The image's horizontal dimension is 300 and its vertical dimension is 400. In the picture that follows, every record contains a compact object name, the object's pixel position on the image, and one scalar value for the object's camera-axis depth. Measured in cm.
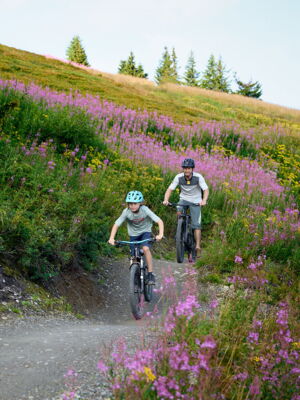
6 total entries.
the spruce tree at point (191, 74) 8456
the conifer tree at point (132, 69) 7738
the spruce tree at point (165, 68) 8356
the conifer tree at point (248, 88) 7675
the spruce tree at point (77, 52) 7493
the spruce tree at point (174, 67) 8330
